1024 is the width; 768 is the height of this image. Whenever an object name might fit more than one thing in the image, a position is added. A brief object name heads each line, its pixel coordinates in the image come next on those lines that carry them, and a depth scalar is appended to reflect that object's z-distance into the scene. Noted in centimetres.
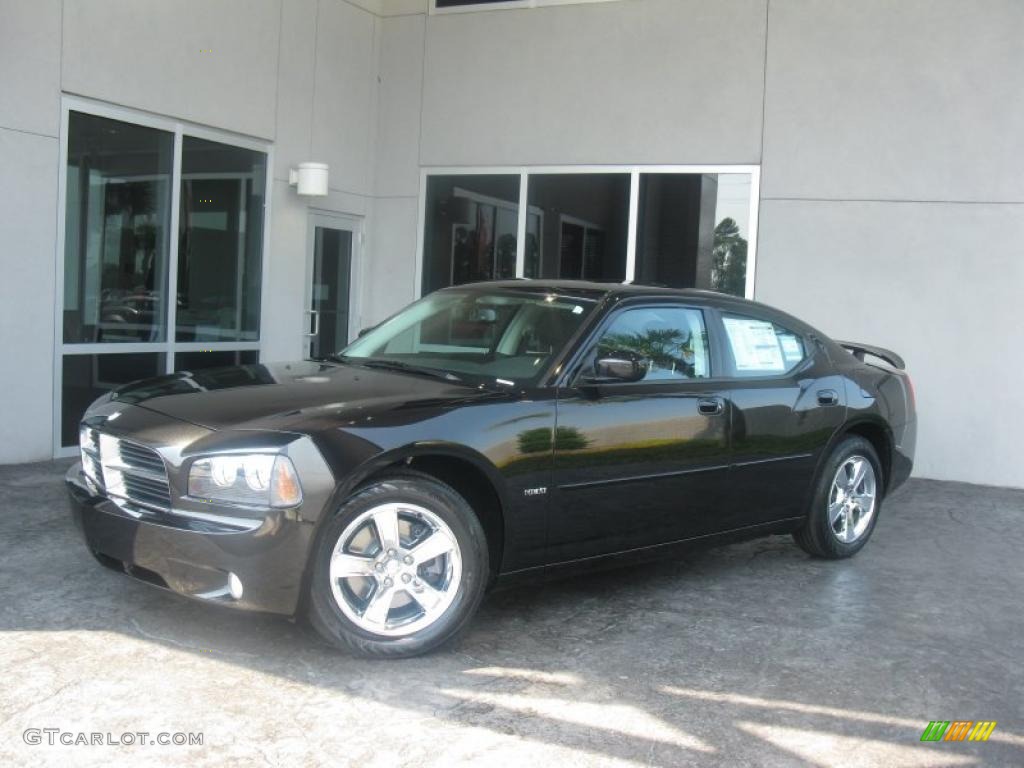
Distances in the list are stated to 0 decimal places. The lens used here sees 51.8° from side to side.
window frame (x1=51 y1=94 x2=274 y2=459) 808
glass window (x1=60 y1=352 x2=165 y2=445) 827
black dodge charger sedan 390
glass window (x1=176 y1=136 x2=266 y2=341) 930
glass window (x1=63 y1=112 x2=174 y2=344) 827
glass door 1105
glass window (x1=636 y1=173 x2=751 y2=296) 1001
